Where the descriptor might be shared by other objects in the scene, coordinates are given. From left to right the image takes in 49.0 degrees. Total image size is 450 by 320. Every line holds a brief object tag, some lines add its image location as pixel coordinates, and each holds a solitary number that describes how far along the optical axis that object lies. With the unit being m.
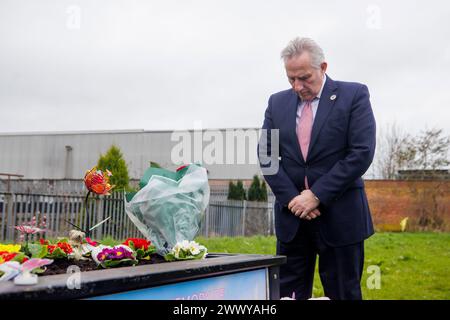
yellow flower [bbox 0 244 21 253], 1.55
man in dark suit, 2.21
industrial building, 17.30
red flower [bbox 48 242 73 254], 1.69
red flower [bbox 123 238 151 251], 1.81
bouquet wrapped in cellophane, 1.77
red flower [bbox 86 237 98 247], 1.85
